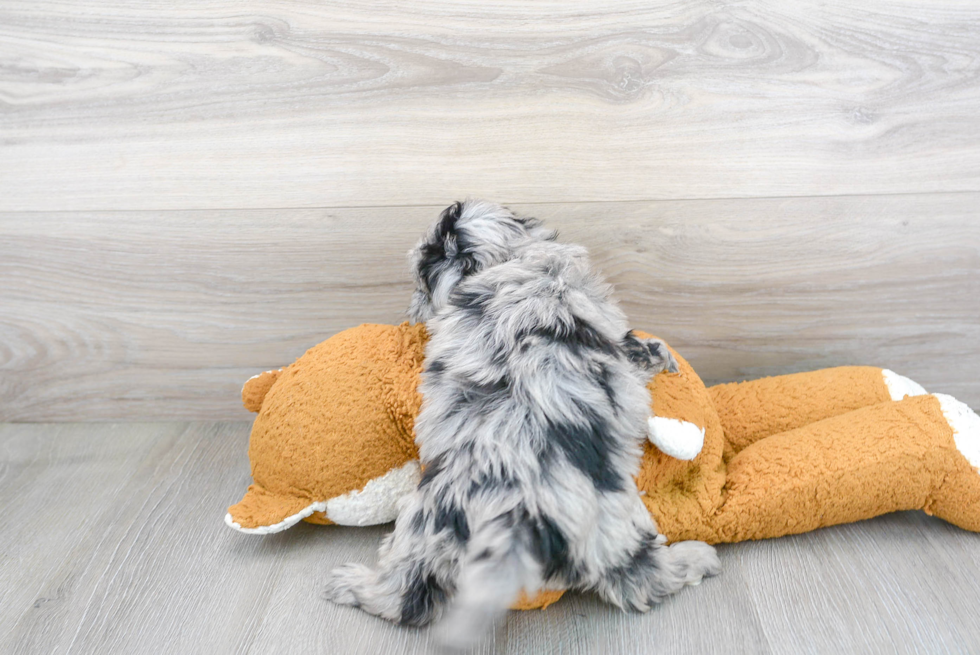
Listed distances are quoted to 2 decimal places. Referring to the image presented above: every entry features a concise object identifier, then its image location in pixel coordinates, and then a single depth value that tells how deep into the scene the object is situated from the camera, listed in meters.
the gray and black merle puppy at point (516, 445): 0.69
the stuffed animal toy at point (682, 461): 0.87
